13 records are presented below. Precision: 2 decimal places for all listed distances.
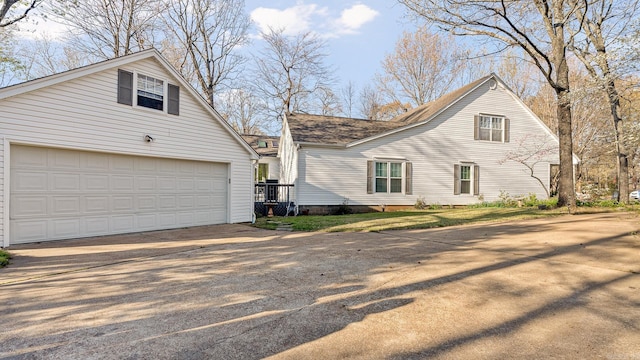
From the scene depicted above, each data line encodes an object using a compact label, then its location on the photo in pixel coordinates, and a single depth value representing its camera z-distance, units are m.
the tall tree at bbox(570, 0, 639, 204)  8.30
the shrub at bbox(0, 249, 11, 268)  5.54
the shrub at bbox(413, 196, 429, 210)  15.60
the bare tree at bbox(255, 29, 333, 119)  27.58
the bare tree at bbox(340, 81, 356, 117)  35.81
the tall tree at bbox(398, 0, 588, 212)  11.62
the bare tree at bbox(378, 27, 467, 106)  28.61
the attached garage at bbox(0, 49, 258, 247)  7.46
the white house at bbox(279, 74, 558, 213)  14.65
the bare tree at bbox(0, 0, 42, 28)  12.43
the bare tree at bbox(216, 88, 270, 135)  30.52
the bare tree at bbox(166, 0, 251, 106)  22.64
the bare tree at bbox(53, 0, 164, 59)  18.41
